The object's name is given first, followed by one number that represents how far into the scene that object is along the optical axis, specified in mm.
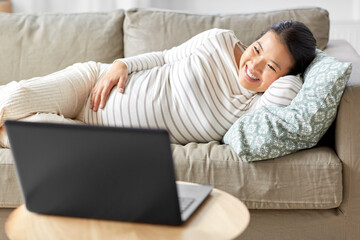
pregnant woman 1928
